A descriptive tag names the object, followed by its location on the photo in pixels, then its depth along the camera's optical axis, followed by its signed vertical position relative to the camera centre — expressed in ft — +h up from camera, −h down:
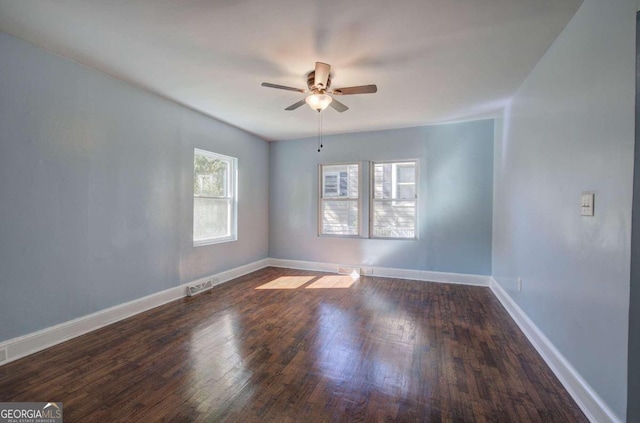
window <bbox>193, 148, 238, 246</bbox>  13.26 +0.46
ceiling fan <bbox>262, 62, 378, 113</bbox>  7.97 +3.66
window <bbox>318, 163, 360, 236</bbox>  16.63 +0.48
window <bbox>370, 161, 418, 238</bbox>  15.39 +0.52
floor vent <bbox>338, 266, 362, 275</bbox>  16.16 -3.81
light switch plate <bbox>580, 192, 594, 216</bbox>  5.33 +0.12
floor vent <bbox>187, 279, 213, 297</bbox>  12.30 -3.84
